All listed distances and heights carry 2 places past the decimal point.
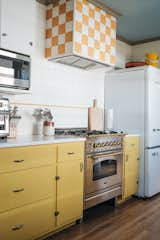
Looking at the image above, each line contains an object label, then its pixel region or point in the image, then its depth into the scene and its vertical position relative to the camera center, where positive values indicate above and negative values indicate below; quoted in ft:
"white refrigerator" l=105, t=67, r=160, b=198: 10.89 +0.42
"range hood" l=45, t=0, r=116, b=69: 8.50 +3.31
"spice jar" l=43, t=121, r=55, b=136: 8.84 -0.26
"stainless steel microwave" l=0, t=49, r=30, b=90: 7.03 +1.55
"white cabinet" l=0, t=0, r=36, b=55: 6.95 +2.89
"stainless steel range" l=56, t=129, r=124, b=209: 8.46 -1.66
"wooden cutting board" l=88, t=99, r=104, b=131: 11.25 +0.17
